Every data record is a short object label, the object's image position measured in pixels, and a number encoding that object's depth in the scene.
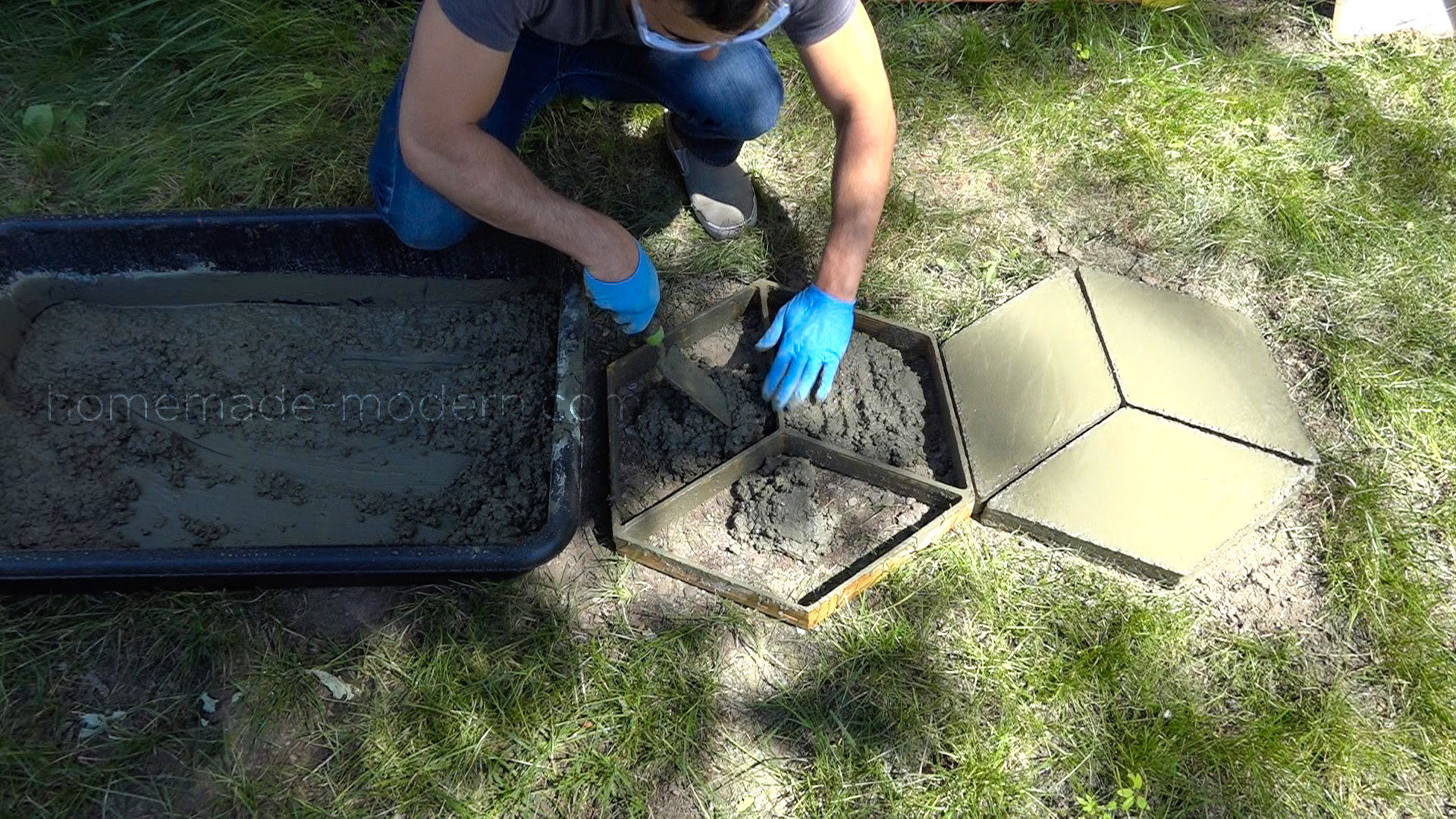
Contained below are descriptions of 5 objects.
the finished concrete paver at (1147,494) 1.94
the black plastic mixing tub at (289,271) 1.59
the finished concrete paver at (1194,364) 2.12
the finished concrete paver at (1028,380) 2.04
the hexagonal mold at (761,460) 1.84
